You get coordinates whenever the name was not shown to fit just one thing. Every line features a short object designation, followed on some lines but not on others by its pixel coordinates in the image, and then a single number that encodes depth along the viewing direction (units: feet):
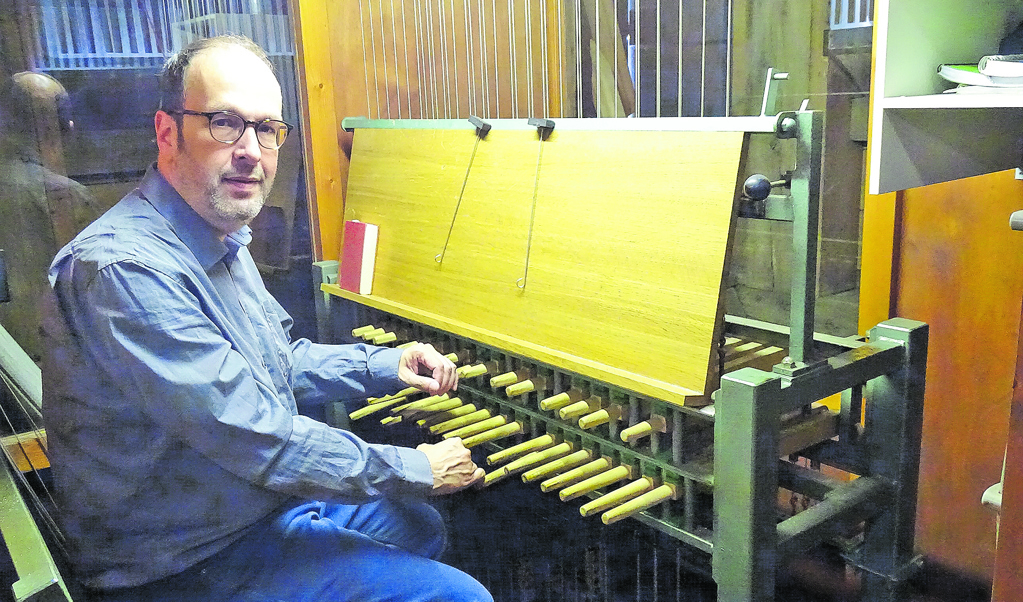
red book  4.64
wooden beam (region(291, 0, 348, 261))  3.60
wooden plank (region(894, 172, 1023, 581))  4.64
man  2.63
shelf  3.78
